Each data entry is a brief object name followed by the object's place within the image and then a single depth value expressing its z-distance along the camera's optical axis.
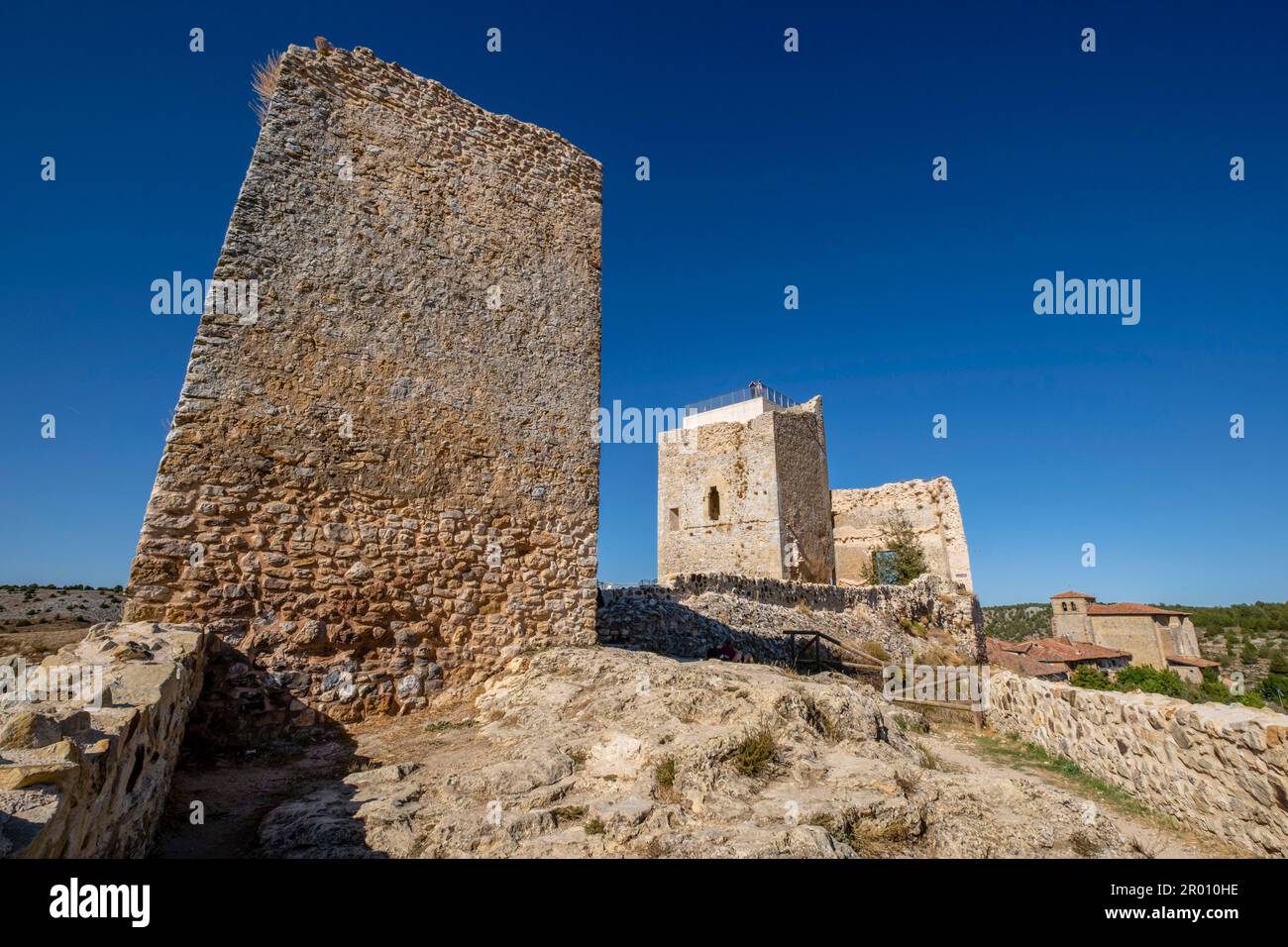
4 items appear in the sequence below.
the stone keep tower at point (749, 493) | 19.47
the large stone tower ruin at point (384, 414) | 5.10
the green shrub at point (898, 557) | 23.81
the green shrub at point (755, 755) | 3.93
